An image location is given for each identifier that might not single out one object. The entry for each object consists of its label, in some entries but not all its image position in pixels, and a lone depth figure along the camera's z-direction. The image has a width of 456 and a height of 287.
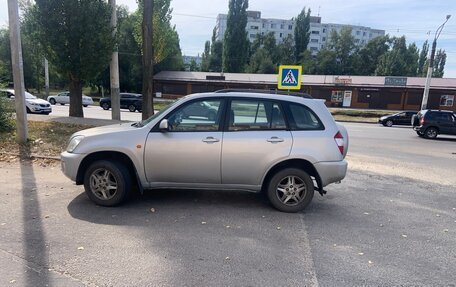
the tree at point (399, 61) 69.75
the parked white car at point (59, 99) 37.59
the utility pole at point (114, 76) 13.37
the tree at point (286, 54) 78.12
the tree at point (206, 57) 81.50
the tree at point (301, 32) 72.56
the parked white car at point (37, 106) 21.16
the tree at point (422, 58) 80.48
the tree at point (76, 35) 13.09
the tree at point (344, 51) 76.31
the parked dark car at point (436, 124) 18.58
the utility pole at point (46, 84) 35.63
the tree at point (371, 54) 76.94
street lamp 26.58
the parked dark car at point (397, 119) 28.48
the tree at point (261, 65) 69.25
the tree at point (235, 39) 58.91
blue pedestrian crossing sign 11.40
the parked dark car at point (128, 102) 32.84
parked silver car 4.95
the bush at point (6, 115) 10.17
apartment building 117.12
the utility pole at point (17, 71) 8.39
